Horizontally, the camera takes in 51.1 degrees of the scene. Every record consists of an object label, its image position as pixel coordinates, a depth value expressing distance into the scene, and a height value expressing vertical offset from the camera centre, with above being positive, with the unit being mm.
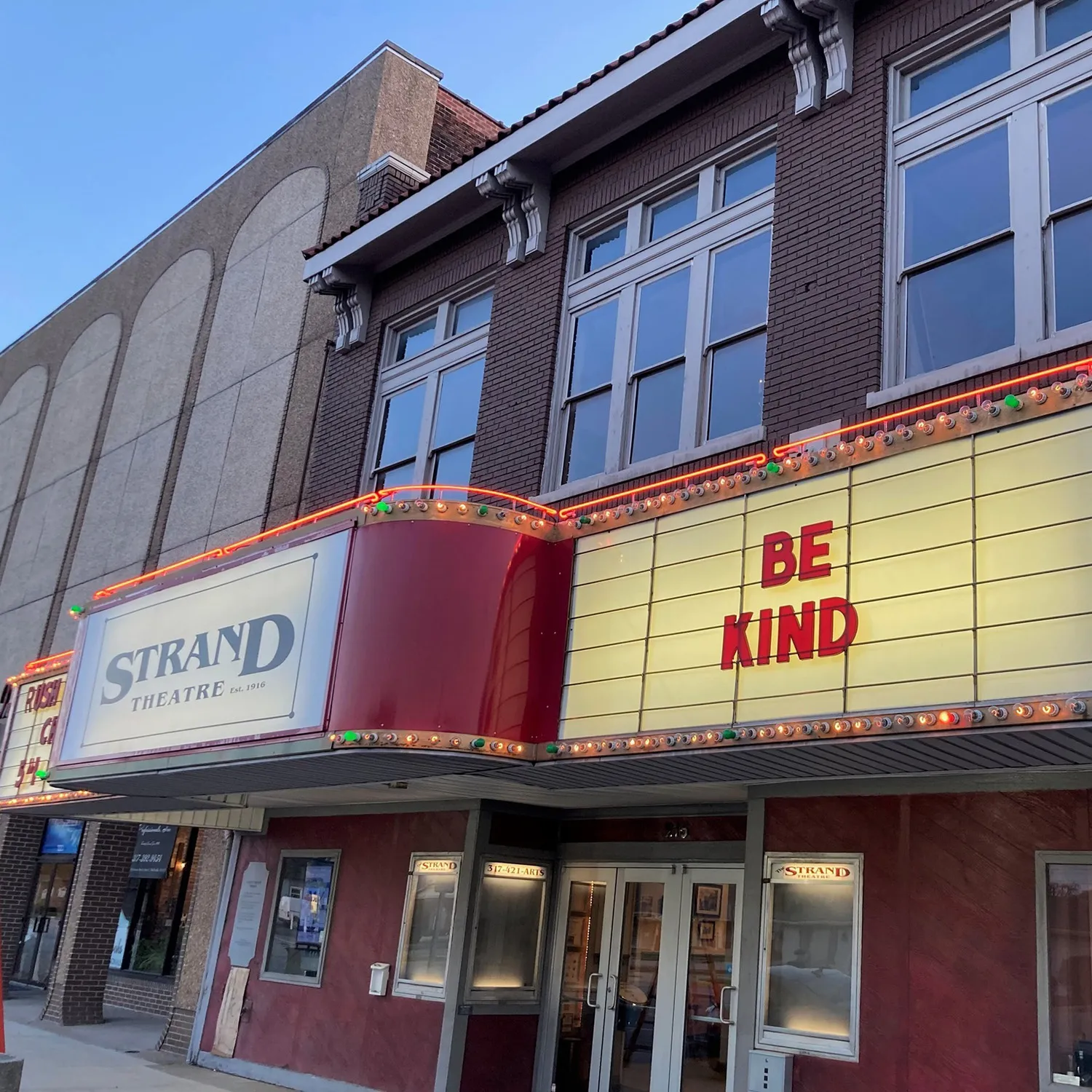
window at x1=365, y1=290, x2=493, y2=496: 13773 +6182
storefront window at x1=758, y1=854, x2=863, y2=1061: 8188 +35
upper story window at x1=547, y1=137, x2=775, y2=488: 10914 +5946
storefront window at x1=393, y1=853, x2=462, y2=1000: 11742 -92
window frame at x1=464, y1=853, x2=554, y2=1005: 11242 -284
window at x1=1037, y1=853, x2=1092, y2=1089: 7059 +119
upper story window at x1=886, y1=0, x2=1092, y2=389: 8758 +6030
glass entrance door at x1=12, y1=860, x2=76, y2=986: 21781 -944
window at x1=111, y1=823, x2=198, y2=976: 18656 -238
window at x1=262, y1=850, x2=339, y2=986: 13297 -166
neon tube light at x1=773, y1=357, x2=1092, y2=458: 6762 +3489
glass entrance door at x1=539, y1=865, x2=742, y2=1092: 10031 -349
